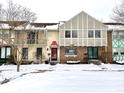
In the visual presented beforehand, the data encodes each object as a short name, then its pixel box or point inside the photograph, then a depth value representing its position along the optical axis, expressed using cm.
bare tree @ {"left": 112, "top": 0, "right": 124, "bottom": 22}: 1616
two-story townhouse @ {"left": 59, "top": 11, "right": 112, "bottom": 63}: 1835
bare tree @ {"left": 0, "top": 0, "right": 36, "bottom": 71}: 1537
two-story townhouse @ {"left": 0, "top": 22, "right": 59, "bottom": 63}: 1854
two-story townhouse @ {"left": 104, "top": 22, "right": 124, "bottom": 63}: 1881
